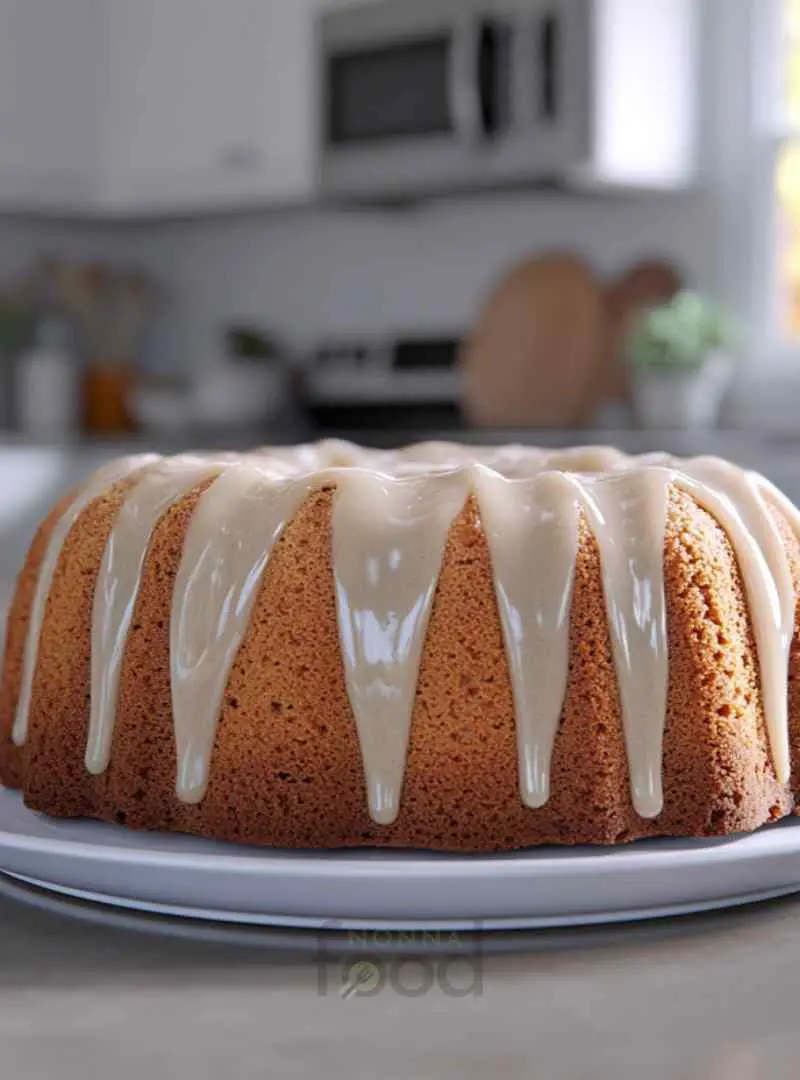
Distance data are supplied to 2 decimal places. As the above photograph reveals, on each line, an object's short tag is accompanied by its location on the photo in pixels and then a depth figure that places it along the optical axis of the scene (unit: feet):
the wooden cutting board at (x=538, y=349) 12.28
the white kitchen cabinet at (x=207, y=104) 13.19
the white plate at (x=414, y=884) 2.07
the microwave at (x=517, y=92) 10.96
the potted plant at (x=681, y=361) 11.30
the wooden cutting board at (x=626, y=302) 12.19
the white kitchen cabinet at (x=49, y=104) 14.40
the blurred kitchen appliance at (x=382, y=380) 13.50
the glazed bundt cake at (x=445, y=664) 2.48
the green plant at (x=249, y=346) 14.39
